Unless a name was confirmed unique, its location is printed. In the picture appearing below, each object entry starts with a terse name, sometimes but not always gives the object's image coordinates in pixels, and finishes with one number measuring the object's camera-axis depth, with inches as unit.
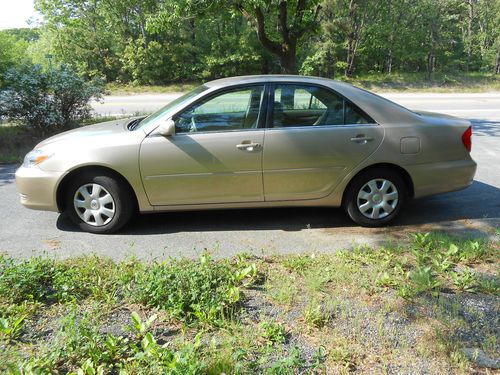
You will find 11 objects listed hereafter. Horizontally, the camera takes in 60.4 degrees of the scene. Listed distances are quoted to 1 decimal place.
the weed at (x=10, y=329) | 108.2
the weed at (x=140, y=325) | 109.2
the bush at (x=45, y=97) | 339.3
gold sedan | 174.4
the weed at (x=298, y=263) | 142.5
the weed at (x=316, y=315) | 113.0
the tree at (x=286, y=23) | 405.0
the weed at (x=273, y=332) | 106.3
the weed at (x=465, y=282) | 130.0
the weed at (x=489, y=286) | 128.2
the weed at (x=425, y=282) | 127.9
